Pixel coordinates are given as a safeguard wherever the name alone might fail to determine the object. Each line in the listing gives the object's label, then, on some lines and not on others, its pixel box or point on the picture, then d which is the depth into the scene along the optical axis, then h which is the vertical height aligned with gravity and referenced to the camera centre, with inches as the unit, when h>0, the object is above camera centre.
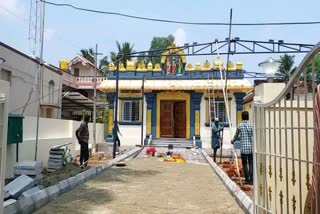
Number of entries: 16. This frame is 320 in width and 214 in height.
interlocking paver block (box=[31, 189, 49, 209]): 161.5 -47.8
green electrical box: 255.0 -7.6
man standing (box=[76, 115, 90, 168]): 302.8 -19.3
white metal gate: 95.6 -13.8
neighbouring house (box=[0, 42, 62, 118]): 410.0 +70.7
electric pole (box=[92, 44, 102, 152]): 510.8 -20.7
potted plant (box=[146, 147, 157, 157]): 459.4 -48.7
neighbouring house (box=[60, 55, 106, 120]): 663.6 +113.2
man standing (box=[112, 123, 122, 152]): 377.6 -14.3
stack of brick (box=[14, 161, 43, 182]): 224.6 -40.2
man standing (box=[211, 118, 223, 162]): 375.8 -17.1
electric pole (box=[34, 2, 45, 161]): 290.8 +84.6
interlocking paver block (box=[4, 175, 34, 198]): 167.7 -42.4
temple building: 606.0 +56.8
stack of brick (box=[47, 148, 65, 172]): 304.6 -43.0
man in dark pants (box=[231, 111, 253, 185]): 226.5 -16.9
